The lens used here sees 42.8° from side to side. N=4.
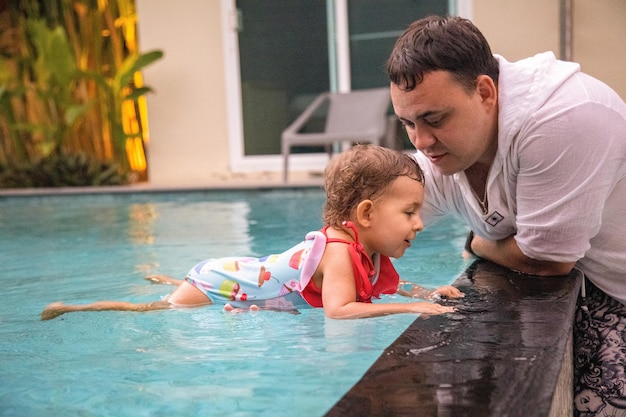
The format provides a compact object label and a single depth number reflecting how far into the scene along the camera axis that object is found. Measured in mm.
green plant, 10883
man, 2342
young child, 2715
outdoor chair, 9445
